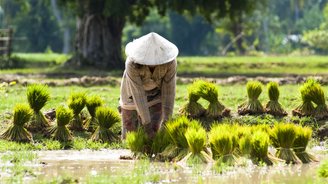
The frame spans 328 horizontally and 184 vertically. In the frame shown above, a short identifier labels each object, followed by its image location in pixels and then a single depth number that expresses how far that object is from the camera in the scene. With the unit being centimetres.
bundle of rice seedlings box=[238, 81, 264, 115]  1509
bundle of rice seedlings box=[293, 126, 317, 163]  1120
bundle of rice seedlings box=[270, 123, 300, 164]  1109
